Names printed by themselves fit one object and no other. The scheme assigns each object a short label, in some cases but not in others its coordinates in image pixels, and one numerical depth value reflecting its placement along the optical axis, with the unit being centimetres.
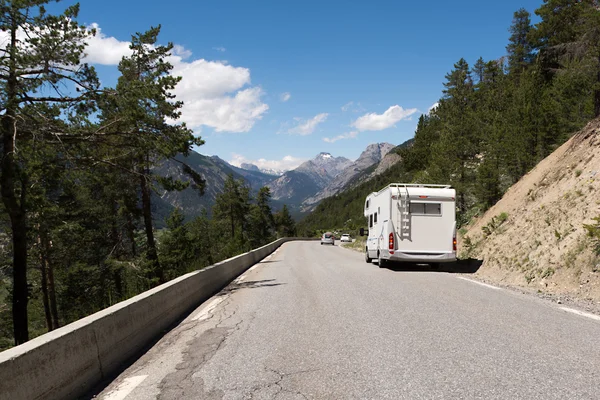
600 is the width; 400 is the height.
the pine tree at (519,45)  5759
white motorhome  1459
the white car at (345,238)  6231
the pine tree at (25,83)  1034
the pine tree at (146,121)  1134
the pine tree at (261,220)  8312
